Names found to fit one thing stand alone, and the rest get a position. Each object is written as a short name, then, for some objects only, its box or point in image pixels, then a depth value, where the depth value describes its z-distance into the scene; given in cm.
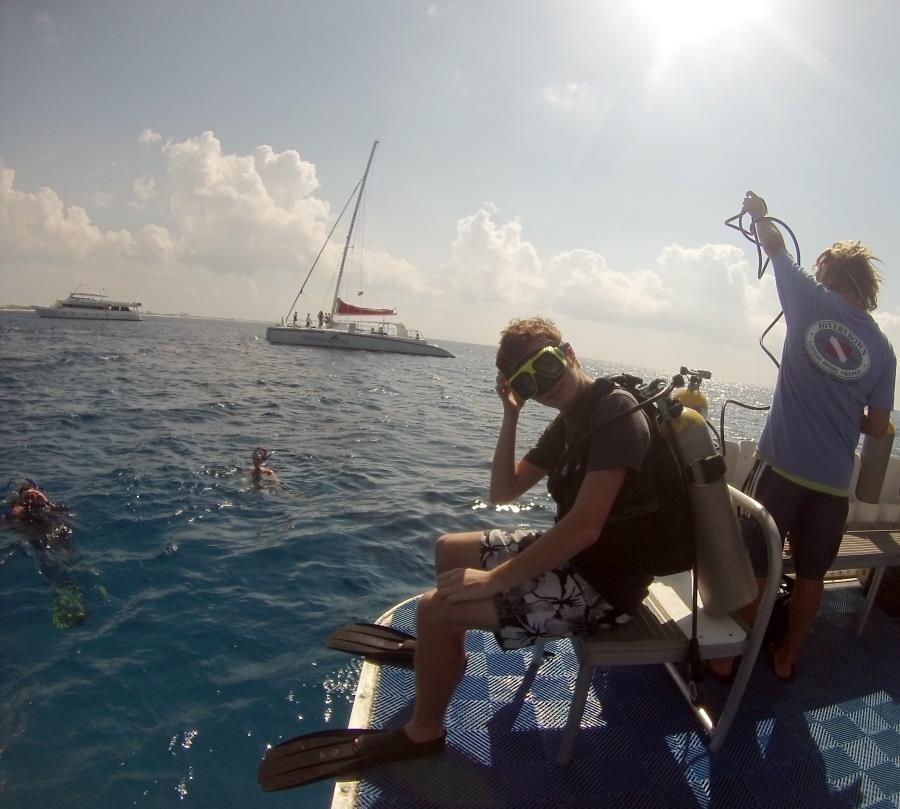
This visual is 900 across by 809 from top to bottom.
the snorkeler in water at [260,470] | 925
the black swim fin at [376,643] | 326
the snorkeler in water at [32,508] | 671
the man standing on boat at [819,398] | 288
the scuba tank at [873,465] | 321
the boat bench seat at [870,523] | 363
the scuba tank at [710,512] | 238
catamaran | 5297
